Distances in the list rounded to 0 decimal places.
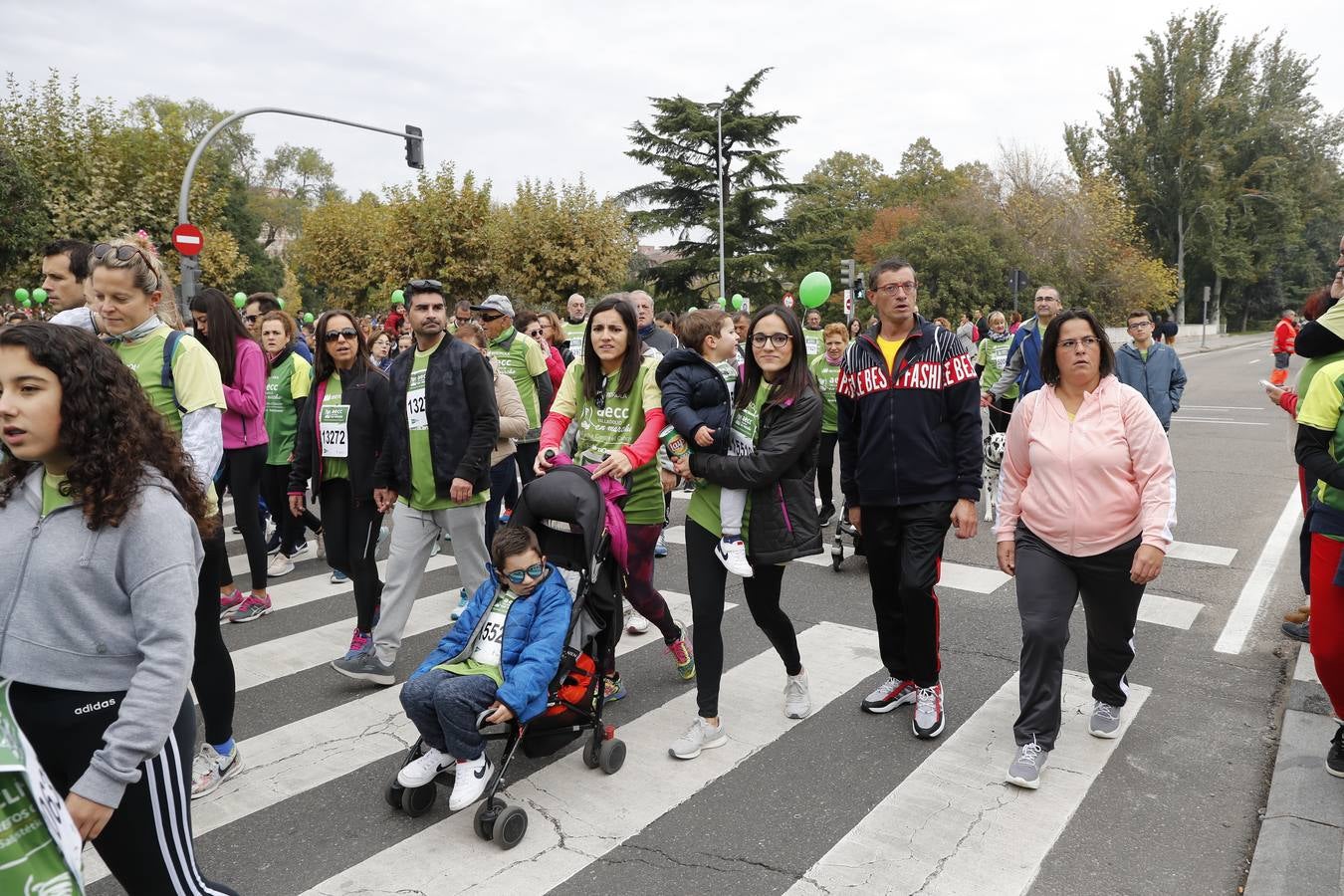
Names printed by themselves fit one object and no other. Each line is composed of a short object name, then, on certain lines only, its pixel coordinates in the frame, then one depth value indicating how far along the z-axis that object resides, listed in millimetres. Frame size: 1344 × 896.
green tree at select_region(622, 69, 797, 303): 42625
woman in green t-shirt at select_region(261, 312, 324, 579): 7043
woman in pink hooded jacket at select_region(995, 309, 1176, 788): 3807
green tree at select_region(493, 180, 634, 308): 31828
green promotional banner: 1603
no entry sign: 16078
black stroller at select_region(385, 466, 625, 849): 3666
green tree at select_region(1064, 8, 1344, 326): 57594
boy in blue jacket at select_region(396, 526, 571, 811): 3439
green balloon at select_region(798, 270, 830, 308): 5914
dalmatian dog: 8453
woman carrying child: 4047
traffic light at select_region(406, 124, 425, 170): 20047
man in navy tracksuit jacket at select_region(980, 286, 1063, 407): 8234
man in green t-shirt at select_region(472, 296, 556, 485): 7481
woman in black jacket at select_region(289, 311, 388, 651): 5133
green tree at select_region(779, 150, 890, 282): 44125
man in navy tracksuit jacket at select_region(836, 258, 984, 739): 4188
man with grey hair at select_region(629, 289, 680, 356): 8773
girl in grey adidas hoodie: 2090
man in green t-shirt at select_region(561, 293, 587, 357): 10889
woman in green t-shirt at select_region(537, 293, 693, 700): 4504
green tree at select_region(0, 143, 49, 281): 19953
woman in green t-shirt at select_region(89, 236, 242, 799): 3590
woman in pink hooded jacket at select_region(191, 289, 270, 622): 5152
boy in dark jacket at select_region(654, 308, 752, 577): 4094
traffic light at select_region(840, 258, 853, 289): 25500
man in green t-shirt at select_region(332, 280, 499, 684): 4930
